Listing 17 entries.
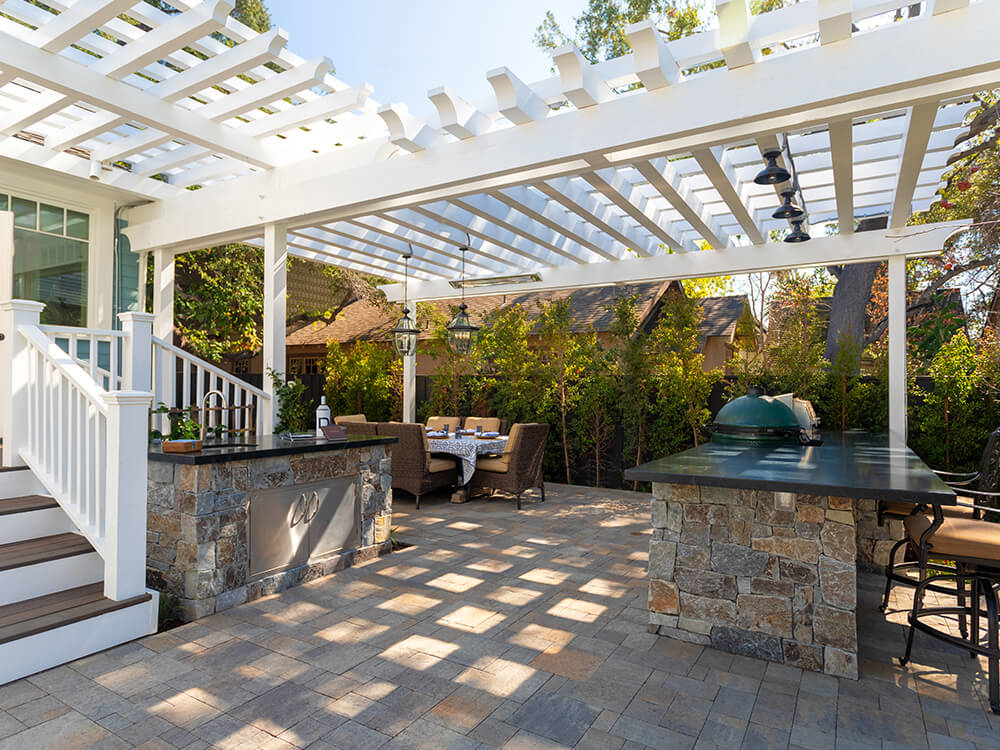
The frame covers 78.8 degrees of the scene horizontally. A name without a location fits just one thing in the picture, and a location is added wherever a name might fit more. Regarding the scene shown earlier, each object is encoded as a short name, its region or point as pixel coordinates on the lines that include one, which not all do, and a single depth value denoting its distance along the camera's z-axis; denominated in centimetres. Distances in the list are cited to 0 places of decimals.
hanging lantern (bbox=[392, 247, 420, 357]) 695
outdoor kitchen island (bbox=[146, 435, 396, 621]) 340
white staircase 268
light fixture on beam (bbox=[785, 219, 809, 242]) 508
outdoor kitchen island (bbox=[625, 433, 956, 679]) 280
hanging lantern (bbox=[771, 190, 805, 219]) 444
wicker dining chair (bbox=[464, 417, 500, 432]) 816
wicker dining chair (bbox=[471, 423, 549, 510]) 662
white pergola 313
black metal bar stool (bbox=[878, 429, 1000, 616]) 353
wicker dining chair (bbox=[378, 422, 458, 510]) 639
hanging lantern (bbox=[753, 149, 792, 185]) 382
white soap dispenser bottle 459
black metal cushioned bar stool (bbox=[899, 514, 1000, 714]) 258
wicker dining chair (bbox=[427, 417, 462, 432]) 831
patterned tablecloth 671
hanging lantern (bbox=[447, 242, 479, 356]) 665
